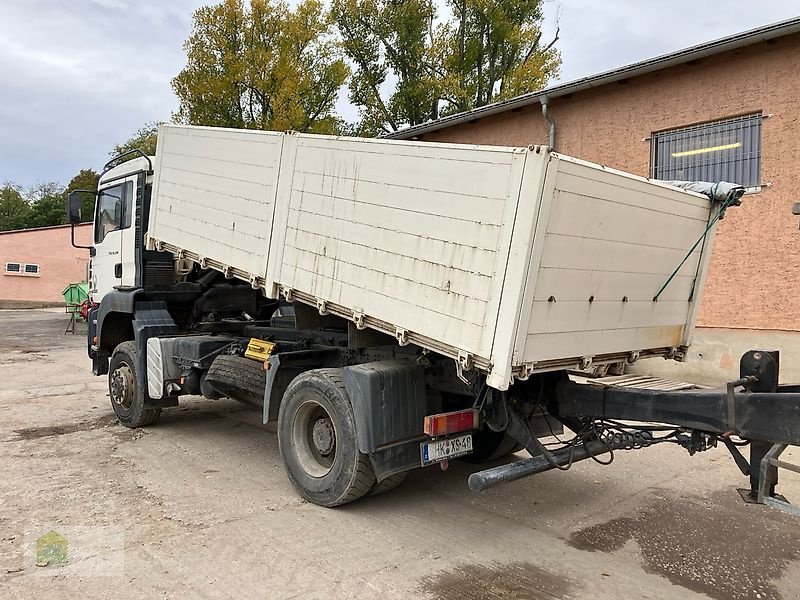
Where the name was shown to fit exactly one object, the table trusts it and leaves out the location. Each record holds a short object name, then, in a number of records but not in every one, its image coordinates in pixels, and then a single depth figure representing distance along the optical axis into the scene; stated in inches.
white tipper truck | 148.6
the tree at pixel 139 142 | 1999.0
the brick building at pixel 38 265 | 1251.8
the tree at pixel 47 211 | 2223.2
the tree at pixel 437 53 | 1055.0
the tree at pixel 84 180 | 2223.2
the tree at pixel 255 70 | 1003.3
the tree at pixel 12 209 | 2363.4
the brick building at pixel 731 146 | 373.1
